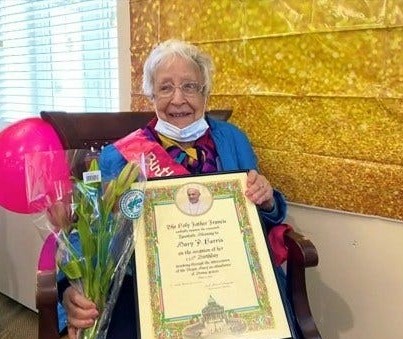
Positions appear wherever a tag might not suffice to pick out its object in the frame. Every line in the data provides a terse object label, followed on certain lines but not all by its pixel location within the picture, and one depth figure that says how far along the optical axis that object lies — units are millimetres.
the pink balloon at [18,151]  1296
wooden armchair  1006
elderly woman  1337
